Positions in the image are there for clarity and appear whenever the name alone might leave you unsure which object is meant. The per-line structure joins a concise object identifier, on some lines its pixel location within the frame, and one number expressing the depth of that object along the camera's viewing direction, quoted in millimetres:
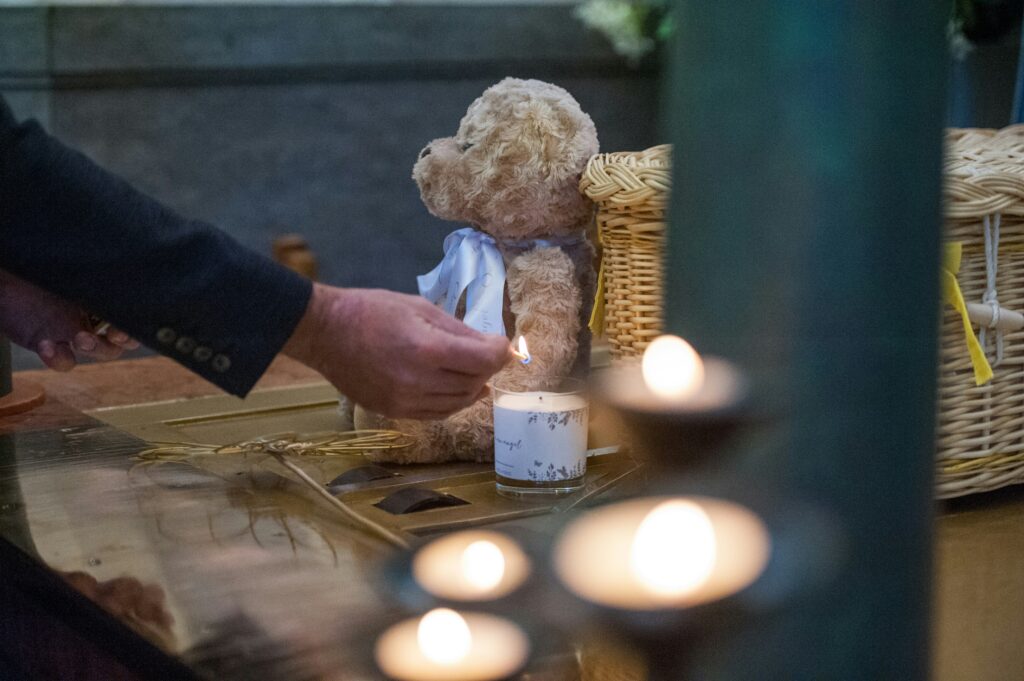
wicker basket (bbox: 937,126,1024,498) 3029
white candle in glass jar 3071
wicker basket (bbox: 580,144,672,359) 3108
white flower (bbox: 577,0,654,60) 7504
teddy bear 3180
